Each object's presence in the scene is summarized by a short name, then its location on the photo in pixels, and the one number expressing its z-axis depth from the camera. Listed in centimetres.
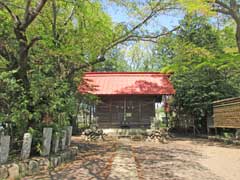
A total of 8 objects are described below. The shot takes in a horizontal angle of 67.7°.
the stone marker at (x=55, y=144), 565
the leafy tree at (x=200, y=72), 1063
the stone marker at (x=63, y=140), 615
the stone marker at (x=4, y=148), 431
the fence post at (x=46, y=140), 518
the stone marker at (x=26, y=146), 476
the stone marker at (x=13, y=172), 421
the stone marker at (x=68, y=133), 674
